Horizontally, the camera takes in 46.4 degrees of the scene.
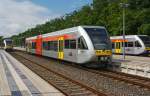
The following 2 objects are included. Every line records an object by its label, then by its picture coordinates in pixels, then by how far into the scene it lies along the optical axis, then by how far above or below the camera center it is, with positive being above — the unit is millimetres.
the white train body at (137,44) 22143 -22
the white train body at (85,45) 11824 +3
